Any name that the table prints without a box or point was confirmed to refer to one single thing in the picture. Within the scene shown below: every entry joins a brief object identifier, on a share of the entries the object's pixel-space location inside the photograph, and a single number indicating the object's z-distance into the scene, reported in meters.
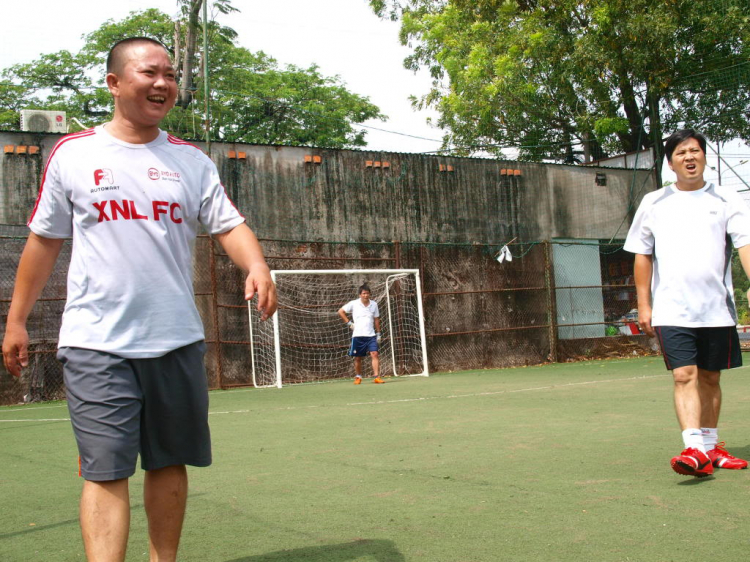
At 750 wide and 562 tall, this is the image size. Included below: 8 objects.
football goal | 17.09
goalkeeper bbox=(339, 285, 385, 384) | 16.00
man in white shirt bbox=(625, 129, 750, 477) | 5.13
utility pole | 16.70
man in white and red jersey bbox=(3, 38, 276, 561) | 2.79
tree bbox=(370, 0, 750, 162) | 22.92
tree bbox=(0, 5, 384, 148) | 36.47
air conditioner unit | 16.22
